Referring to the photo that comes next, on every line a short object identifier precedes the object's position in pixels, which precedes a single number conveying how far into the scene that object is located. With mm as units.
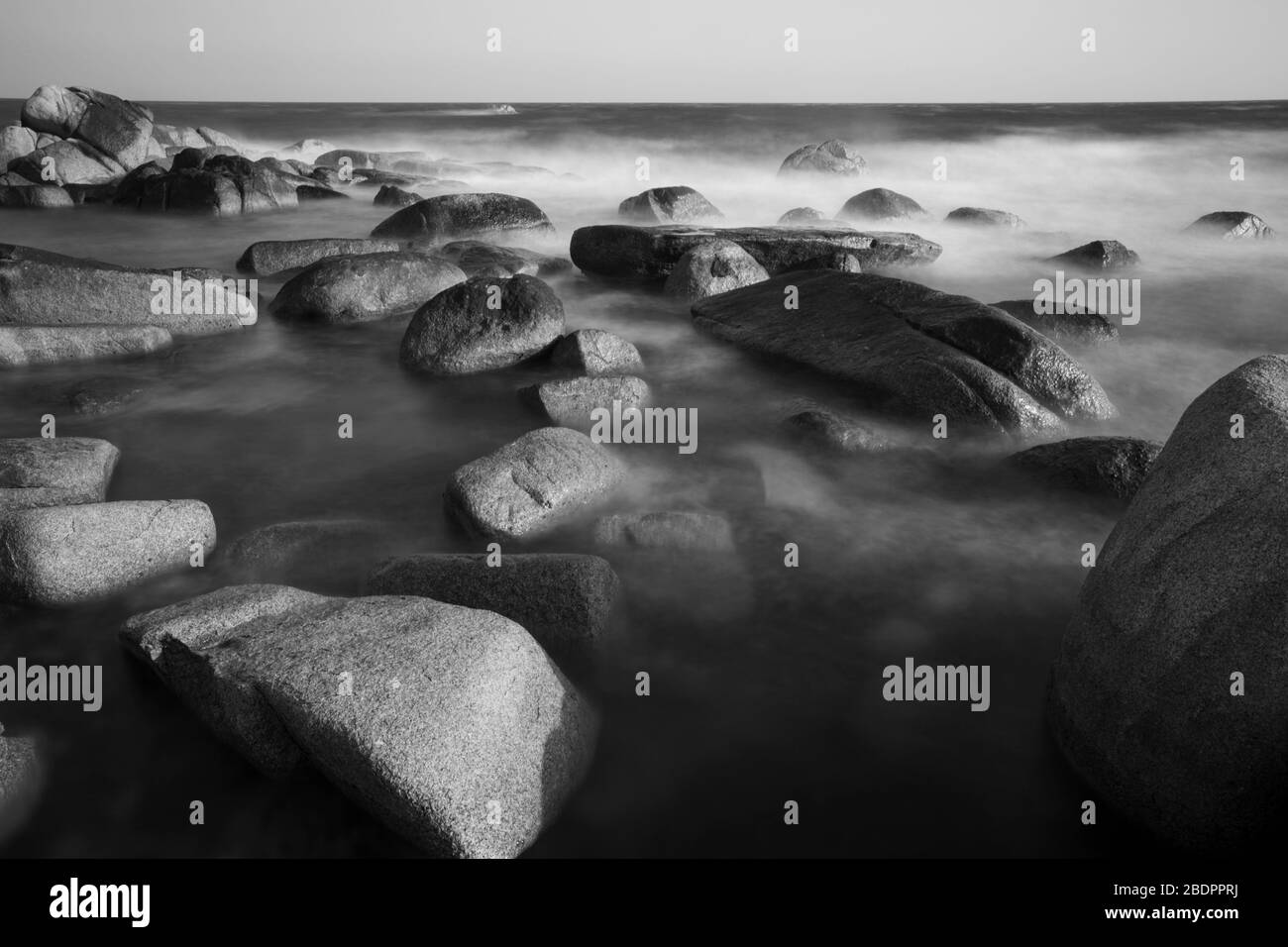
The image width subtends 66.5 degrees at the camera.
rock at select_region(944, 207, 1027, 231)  17656
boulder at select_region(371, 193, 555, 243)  15023
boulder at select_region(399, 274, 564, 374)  8953
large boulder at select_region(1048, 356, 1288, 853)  3324
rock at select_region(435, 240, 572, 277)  12453
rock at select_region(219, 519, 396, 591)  5398
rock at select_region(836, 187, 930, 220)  18188
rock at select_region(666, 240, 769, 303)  11602
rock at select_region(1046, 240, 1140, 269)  14227
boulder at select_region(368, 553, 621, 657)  4742
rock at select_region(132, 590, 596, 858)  3475
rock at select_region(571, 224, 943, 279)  12320
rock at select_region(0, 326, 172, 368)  9062
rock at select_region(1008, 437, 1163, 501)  6316
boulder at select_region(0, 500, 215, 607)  5031
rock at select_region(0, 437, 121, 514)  5699
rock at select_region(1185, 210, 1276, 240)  16734
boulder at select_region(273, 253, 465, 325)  10656
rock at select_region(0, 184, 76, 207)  20109
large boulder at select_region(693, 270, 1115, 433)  7473
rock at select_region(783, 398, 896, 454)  7199
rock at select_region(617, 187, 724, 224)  17547
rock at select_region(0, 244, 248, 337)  9523
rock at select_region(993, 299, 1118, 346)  9852
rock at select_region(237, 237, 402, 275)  13011
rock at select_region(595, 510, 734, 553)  5652
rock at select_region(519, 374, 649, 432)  7727
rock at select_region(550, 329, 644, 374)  8891
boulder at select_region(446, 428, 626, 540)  5840
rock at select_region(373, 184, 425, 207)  20266
